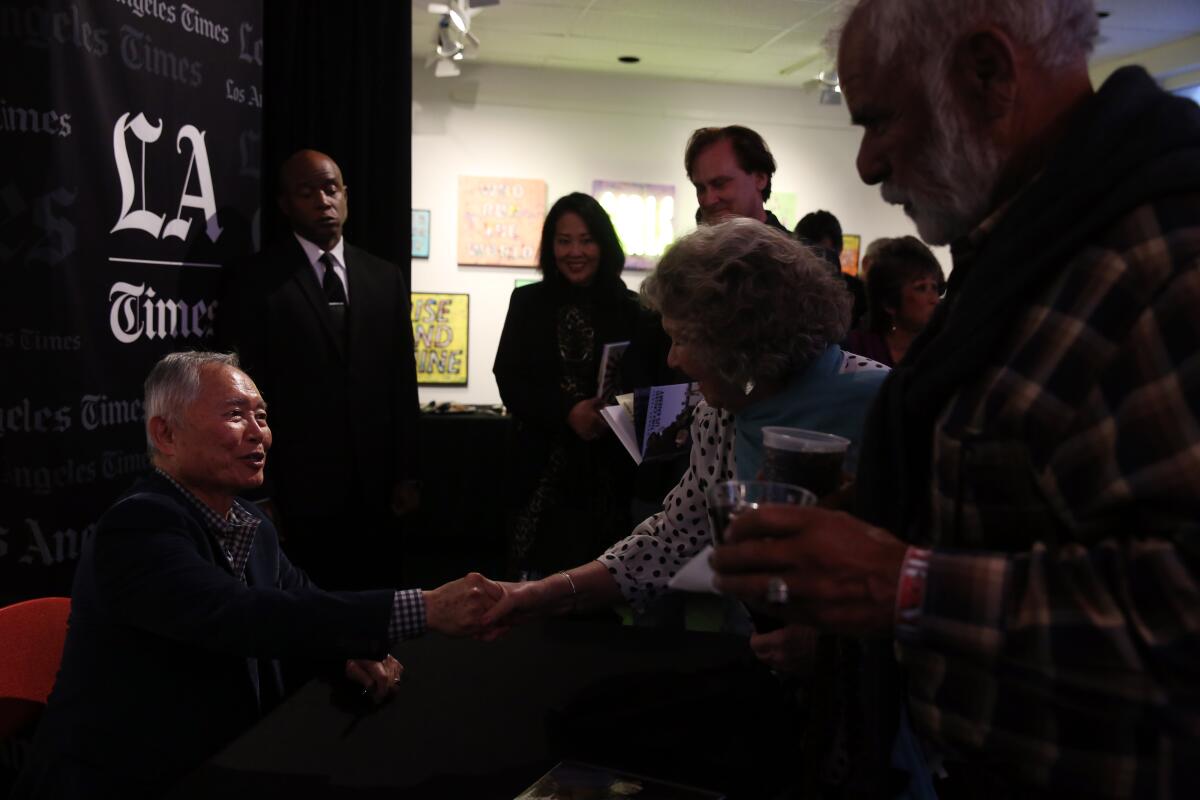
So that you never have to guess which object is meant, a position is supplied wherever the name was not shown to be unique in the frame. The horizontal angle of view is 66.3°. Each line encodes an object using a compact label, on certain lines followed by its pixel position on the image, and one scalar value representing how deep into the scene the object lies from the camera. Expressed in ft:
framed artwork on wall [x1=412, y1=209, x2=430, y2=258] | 24.93
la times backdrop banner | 7.77
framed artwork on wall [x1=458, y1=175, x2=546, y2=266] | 25.11
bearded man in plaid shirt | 2.53
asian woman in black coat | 10.62
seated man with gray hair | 4.96
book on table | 3.79
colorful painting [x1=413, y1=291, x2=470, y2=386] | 25.25
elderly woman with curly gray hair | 5.65
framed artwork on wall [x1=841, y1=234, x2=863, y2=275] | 27.66
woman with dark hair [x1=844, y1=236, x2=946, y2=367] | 11.30
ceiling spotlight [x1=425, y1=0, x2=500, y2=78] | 18.03
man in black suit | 10.35
